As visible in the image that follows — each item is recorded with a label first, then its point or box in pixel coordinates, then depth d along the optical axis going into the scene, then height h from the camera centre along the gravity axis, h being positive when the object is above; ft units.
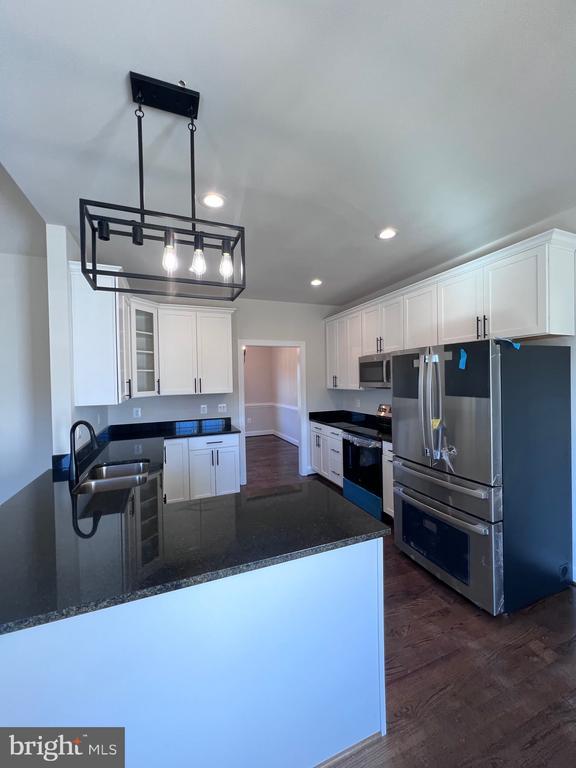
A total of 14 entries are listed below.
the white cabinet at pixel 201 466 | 12.23 -3.36
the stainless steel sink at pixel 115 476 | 7.23 -2.21
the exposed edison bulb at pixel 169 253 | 4.01 +1.69
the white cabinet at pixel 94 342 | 7.86 +1.06
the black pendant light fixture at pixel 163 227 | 3.69 +1.94
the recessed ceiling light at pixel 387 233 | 8.09 +3.81
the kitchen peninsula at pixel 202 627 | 2.97 -2.61
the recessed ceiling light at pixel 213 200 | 6.50 +3.83
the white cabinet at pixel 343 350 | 13.87 +1.35
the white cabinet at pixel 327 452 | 13.91 -3.40
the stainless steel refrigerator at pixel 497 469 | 6.67 -2.09
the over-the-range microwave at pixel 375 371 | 11.48 +0.29
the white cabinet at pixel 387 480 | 10.71 -3.46
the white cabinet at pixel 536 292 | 6.95 +1.93
